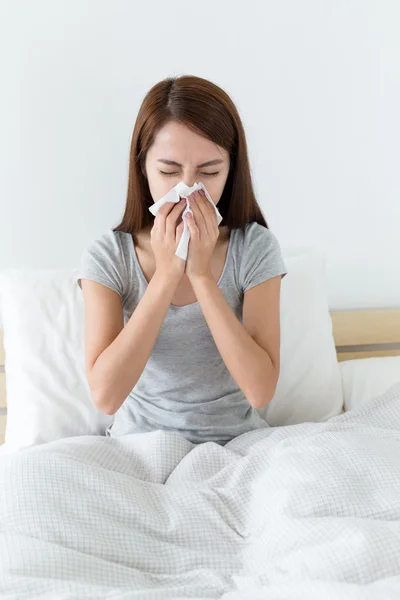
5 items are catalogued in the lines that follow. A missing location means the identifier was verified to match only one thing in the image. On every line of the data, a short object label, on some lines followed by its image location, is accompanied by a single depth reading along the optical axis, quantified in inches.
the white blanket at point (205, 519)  34.6
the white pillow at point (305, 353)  65.2
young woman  51.8
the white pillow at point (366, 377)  67.4
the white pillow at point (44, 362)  59.6
